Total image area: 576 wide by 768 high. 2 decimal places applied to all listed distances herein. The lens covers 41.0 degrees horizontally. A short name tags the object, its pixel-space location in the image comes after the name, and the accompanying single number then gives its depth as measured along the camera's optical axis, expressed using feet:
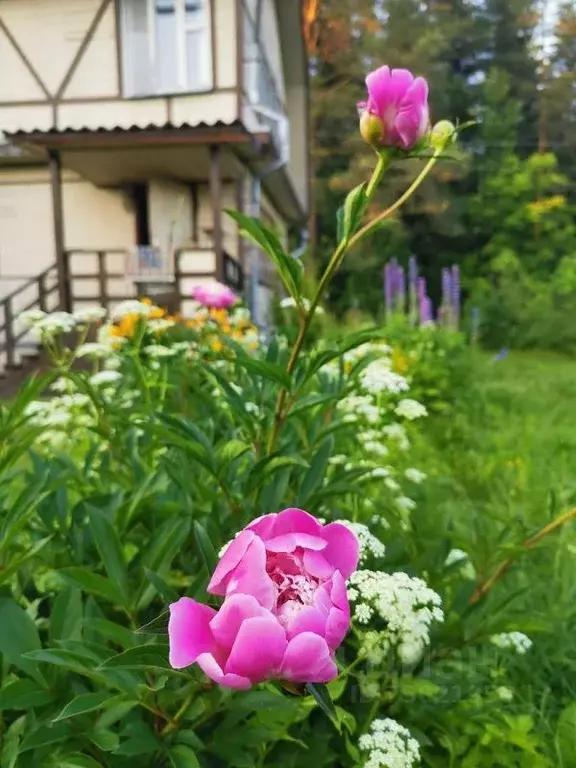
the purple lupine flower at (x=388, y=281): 25.44
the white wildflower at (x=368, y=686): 3.89
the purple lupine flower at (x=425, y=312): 23.20
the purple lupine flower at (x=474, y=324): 27.05
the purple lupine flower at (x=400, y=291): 23.76
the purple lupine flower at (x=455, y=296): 29.20
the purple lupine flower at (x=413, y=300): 22.29
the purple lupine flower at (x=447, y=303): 26.53
